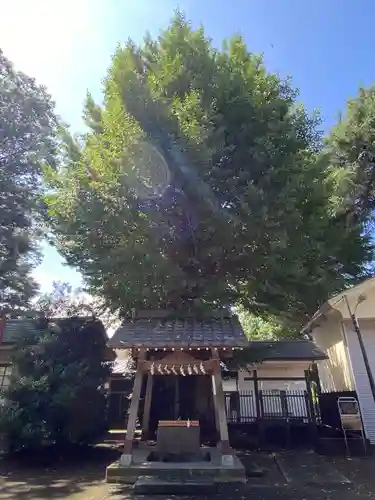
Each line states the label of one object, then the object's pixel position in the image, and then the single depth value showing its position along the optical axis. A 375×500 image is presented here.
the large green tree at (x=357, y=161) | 18.70
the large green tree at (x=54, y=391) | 9.12
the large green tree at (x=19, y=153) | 13.46
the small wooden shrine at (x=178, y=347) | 7.96
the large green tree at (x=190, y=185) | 8.41
